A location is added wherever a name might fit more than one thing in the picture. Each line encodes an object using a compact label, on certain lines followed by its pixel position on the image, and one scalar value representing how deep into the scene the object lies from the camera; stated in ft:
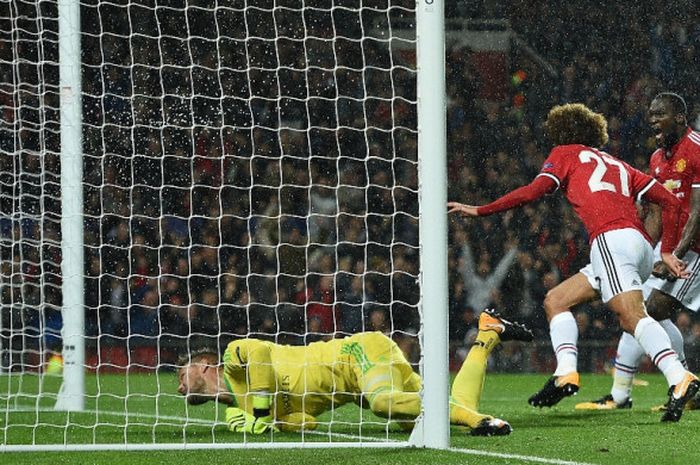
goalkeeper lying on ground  41.93
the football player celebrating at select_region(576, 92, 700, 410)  52.90
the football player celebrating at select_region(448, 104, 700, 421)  45.85
